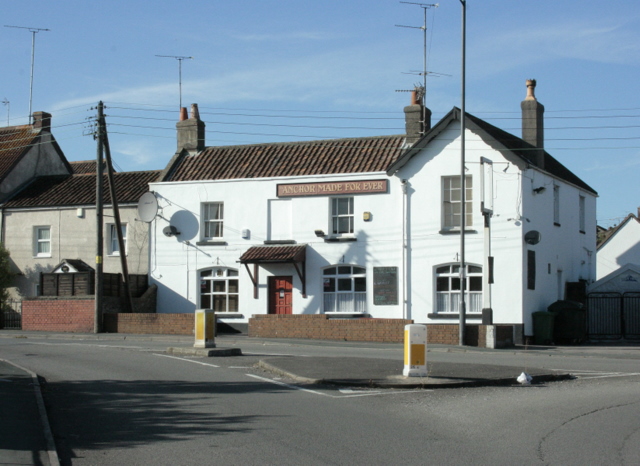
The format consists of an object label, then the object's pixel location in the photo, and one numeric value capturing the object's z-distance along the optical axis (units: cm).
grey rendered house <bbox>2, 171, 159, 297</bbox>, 3631
